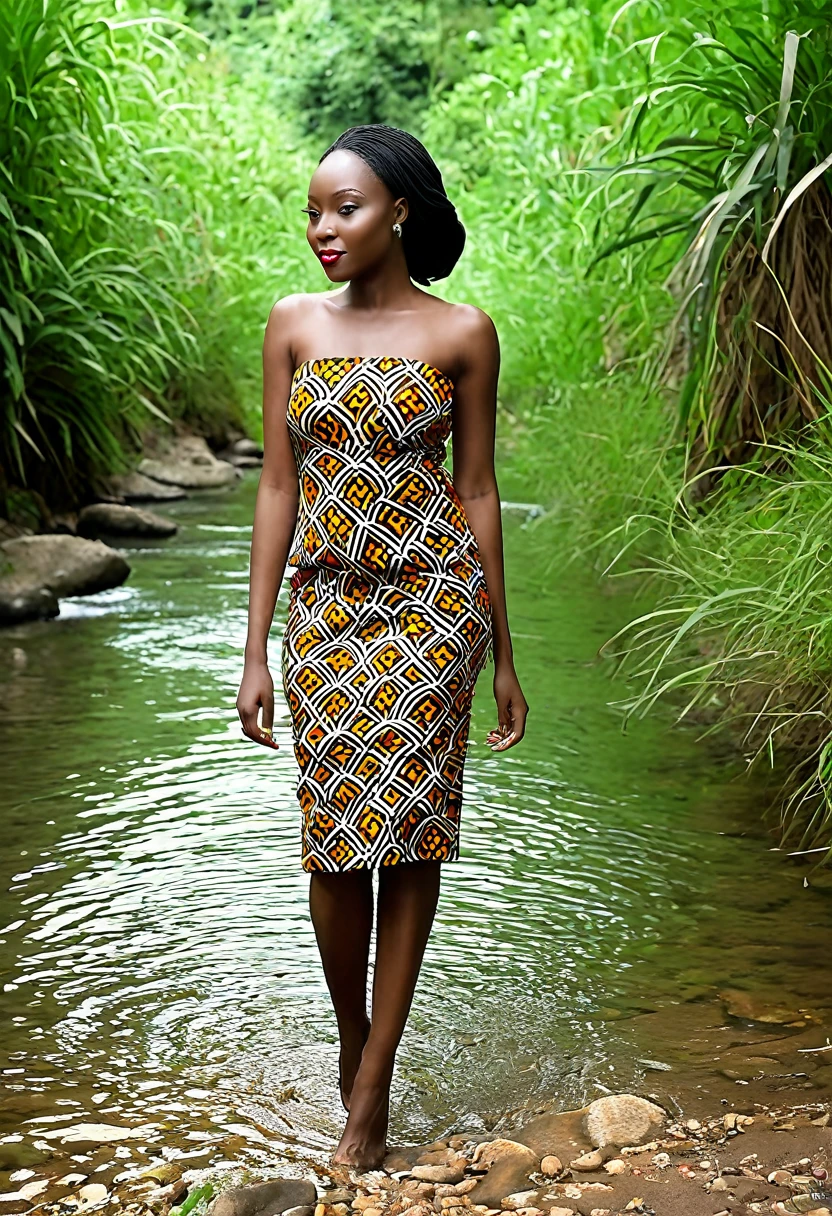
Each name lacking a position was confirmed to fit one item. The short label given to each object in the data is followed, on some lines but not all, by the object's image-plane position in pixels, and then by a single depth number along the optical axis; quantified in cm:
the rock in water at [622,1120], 247
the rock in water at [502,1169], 232
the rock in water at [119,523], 852
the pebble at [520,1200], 225
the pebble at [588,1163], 236
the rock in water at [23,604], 664
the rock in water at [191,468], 1135
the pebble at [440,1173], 239
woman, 242
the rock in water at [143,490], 1047
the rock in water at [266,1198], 224
